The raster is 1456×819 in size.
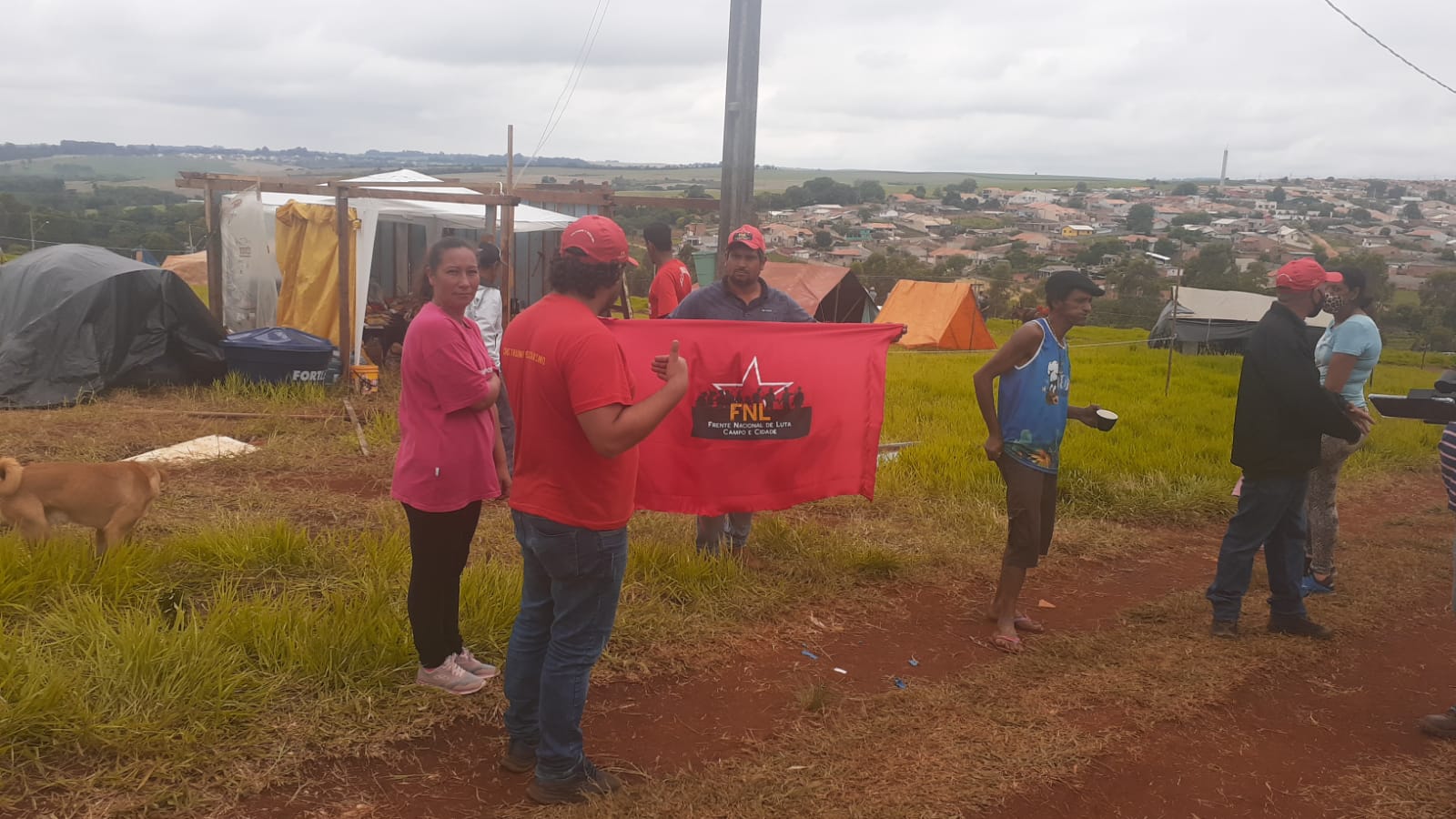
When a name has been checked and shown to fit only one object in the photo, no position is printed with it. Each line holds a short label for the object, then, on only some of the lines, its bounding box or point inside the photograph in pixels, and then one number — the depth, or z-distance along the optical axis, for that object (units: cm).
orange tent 2220
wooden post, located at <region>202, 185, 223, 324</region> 1260
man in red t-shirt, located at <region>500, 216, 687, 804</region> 285
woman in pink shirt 354
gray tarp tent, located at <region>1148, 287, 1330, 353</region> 2336
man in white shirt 648
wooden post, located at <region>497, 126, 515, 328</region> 1106
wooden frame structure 1095
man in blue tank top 470
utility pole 664
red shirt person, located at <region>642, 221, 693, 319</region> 655
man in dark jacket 480
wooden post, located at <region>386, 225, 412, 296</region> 1664
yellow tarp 1205
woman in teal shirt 539
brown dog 461
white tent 1241
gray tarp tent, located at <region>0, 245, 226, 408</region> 1009
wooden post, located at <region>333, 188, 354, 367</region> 1094
